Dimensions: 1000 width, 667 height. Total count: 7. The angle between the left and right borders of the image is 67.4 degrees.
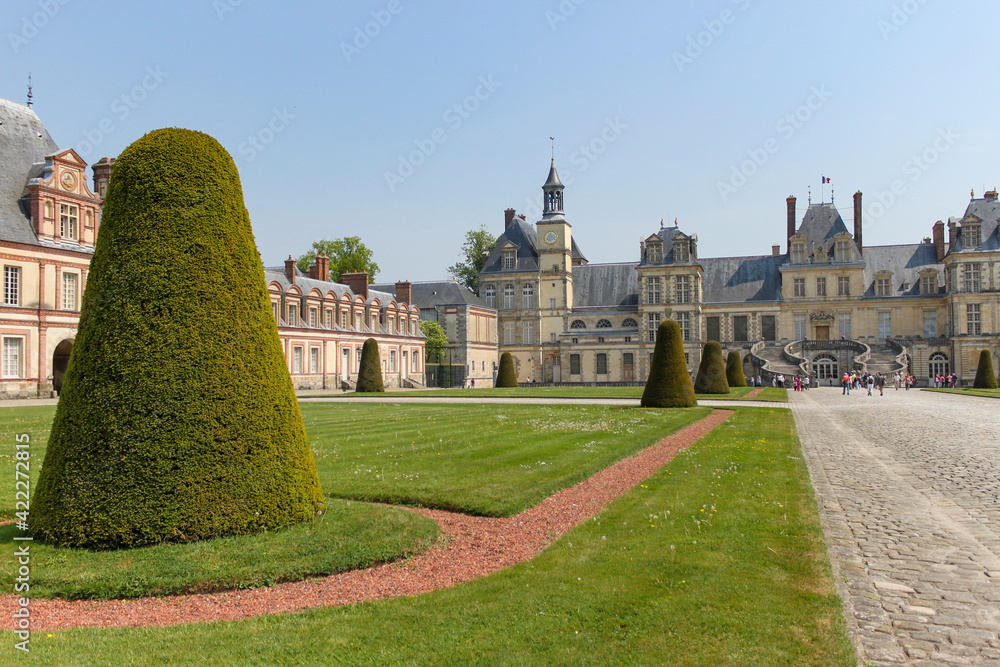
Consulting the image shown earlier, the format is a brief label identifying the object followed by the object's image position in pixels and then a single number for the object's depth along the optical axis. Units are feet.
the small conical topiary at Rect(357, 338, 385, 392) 128.67
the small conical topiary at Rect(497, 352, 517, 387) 160.56
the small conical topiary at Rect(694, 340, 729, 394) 116.67
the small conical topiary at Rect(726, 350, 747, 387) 153.48
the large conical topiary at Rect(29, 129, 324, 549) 20.95
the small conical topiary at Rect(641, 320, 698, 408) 81.20
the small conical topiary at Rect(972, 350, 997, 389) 145.59
